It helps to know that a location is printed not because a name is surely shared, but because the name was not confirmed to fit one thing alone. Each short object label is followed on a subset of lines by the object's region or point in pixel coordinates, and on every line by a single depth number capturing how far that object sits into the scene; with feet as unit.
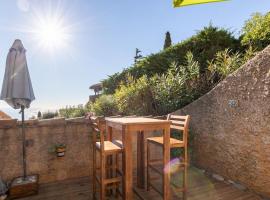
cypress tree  48.83
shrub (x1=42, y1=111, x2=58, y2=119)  24.98
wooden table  7.18
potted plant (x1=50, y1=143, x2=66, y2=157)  10.68
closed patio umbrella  9.52
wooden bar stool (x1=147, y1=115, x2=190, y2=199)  8.51
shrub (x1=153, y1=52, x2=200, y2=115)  15.01
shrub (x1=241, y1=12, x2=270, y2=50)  17.70
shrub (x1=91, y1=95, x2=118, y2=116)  18.42
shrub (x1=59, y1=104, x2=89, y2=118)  21.40
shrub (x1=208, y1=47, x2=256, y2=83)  14.14
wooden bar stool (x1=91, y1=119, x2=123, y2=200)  7.68
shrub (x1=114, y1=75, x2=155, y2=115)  16.56
